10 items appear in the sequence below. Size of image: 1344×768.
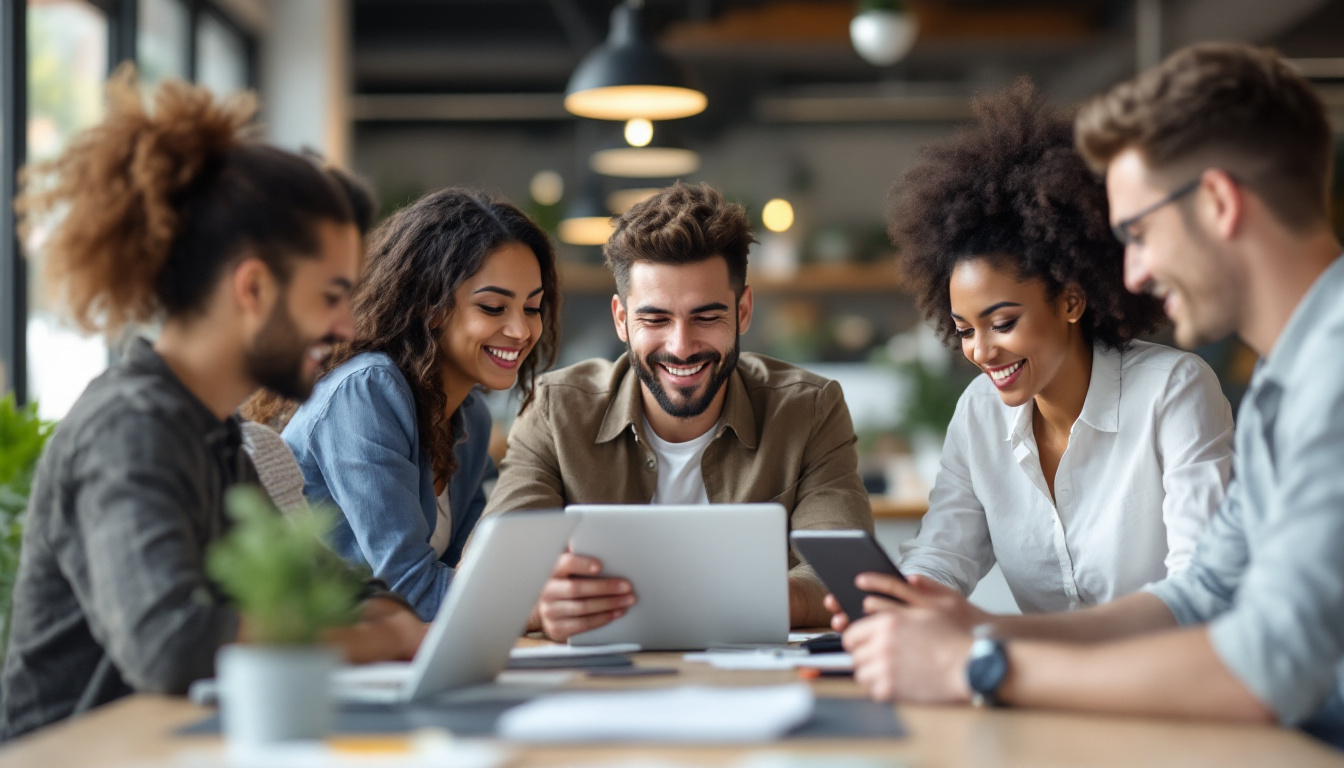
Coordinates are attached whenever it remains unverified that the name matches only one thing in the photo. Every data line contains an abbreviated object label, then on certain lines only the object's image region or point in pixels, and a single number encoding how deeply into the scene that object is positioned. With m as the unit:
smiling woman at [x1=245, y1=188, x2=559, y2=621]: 2.22
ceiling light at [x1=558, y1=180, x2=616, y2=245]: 6.75
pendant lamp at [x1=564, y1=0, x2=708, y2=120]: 3.72
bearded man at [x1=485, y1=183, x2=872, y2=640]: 2.49
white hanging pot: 5.03
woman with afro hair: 2.18
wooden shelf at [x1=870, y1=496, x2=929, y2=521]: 4.36
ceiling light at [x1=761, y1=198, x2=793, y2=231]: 6.74
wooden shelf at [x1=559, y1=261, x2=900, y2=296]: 7.48
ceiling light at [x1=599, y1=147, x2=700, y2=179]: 5.05
